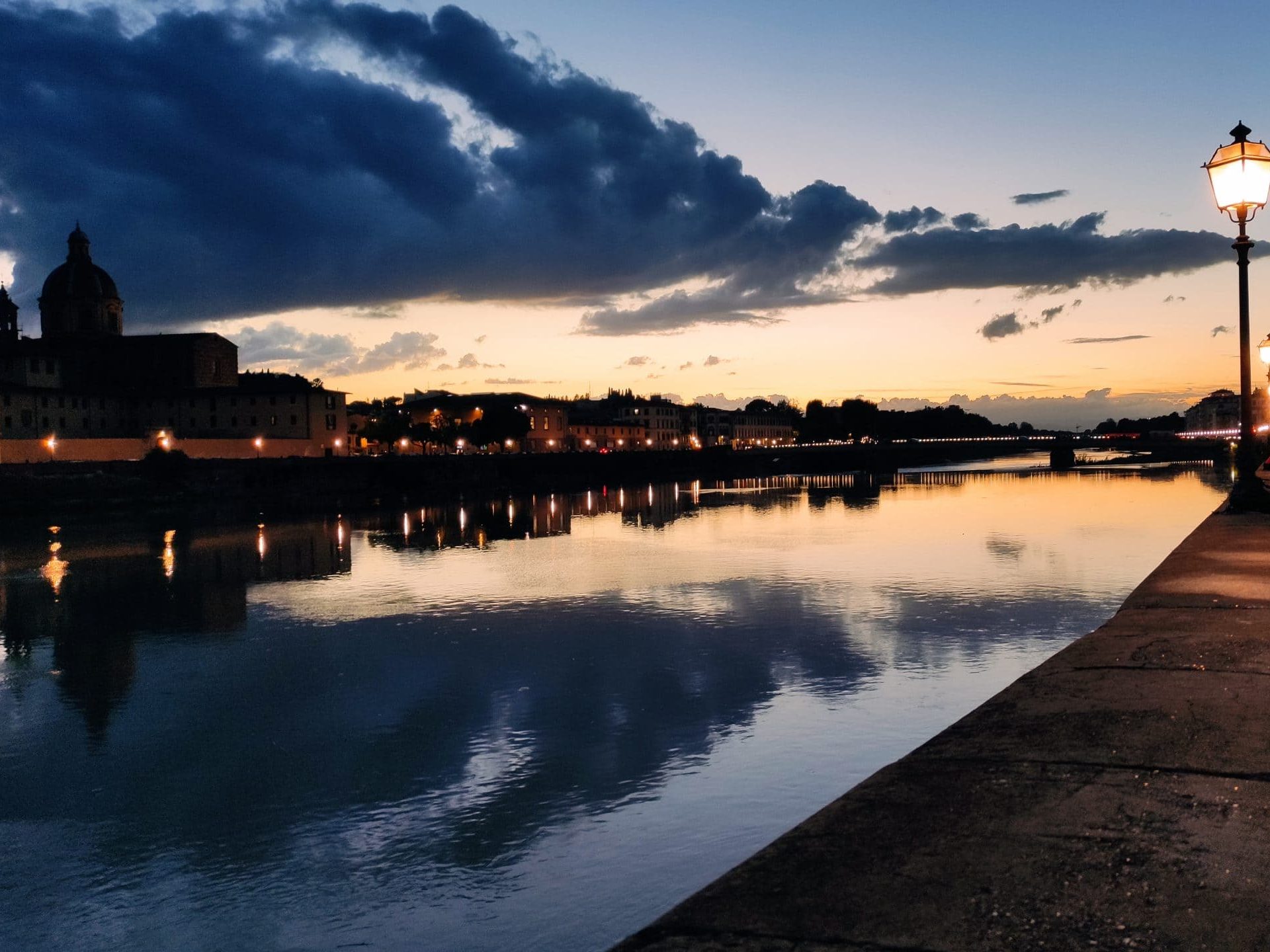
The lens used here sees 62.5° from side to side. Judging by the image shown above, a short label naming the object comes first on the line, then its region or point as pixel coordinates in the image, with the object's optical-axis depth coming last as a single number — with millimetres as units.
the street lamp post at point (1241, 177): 14797
